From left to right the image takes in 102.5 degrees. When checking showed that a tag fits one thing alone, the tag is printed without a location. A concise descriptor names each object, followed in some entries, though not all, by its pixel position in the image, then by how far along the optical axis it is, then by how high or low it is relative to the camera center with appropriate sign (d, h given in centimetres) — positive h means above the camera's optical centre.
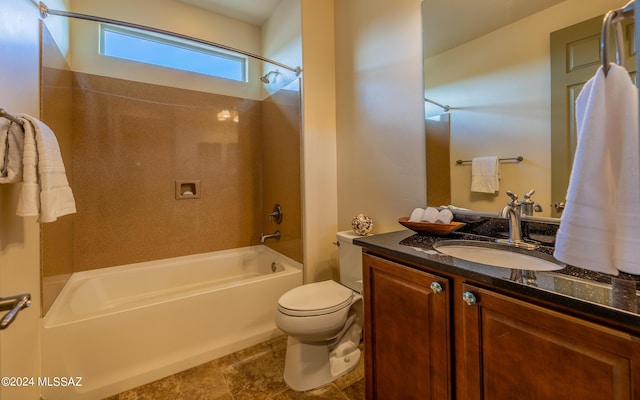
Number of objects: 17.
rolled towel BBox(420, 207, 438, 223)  131 -8
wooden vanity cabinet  55 -40
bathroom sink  91 -23
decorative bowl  122 -13
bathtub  135 -73
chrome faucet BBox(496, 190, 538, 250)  107 -10
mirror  110 +58
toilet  140 -70
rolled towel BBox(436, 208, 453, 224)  128 -9
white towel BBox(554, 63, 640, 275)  50 +2
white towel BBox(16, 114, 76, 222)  95 +12
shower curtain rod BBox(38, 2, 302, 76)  141 +117
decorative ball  175 -16
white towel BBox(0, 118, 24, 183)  91 +20
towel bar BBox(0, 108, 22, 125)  84 +31
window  211 +137
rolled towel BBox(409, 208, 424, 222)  136 -8
